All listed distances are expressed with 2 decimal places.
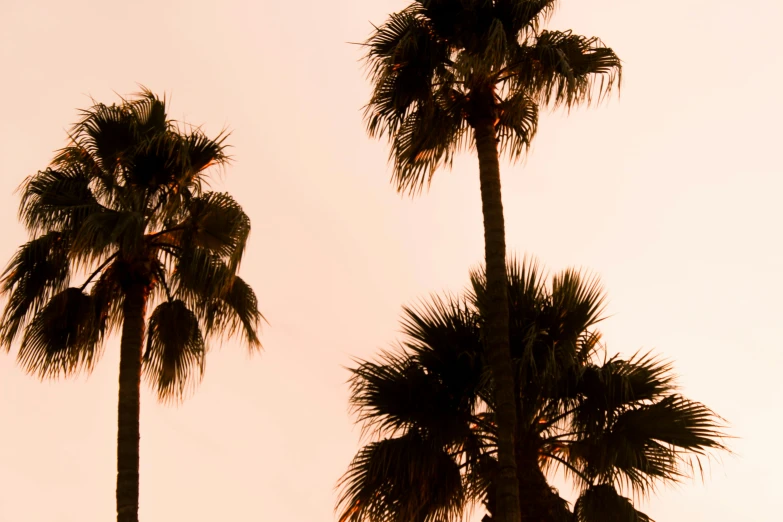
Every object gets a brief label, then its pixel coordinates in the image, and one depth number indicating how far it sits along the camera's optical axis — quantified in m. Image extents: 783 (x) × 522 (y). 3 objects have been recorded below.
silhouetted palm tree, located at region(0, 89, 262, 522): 13.70
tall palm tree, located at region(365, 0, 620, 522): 13.57
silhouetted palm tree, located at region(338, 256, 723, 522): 12.15
